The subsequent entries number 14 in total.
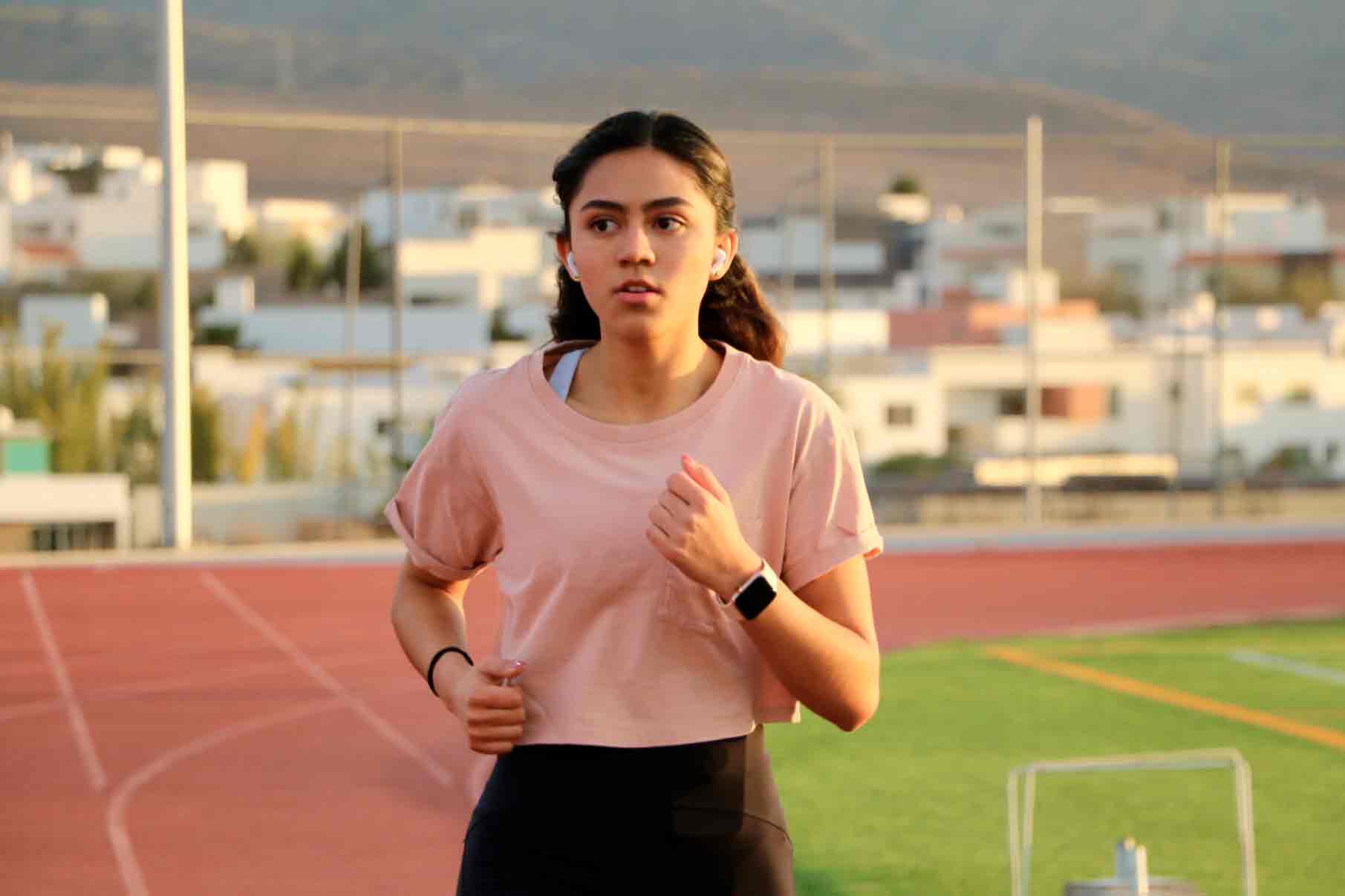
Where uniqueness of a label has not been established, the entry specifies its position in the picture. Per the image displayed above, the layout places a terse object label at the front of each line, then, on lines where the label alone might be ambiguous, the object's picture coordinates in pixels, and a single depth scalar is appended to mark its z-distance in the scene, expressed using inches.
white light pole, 531.2
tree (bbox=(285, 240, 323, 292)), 3144.7
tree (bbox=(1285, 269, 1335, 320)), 3449.8
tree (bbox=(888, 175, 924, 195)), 5068.9
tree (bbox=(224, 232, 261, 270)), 3353.8
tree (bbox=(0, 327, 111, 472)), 741.9
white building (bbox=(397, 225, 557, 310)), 3041.3
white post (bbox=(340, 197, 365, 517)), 743.1
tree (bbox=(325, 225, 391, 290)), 2915.8
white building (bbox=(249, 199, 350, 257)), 3560.5
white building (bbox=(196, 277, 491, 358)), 2301.9
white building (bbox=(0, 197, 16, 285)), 3093.0
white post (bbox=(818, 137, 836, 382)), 645.3
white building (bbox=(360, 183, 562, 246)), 3513.8
